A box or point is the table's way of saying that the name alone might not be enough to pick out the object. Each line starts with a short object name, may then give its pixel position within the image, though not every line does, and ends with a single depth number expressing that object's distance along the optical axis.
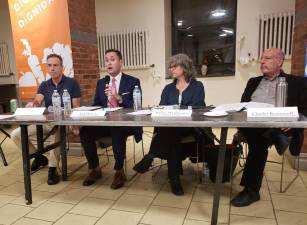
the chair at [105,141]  2.23
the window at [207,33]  4.47
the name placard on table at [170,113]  1.60
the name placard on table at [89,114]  1.79
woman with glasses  1.98
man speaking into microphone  2.19
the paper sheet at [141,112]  1.80
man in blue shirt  2.39
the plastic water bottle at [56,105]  2.07
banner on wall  2.82
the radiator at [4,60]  5.46
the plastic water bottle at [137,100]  2.12
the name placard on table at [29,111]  2.00
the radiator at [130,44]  4.60
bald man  1.75
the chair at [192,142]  2.05
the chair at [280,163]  2.01
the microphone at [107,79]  2.42
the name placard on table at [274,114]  1.40
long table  1.36
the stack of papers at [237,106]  1.72
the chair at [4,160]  2.83
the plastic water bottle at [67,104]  2.04
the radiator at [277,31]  3.78
